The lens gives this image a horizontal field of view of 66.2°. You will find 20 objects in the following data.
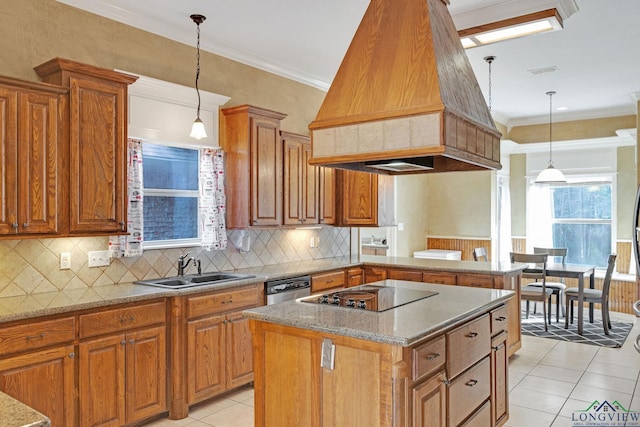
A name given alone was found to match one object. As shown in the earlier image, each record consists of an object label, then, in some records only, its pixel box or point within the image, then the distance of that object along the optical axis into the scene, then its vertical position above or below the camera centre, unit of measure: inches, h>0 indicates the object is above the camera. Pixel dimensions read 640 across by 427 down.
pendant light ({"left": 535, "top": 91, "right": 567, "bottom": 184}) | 263.9 +20.9
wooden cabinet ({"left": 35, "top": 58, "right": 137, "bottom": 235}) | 120.7 +18.6
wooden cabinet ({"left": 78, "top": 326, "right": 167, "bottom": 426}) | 114.7 -40.1
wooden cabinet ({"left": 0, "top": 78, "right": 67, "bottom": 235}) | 109.8 +13.9
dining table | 228.5 -28.2
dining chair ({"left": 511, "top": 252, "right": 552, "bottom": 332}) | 232.2 -29.5
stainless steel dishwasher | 160.7 -24.9
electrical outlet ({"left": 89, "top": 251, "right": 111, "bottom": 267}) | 138.0 -12.1
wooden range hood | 88.7 +22.6
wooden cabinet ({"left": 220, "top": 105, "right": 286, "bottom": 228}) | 171.2 +18.7
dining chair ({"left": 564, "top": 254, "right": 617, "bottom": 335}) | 229.0 -39.2
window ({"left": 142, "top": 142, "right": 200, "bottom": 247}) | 157.3 +7.0
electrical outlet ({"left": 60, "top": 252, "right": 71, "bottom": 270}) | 131.7 -11.9
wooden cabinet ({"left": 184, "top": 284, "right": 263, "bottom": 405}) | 137.7 -37.5
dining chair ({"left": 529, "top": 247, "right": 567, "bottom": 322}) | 252.1 -36.7
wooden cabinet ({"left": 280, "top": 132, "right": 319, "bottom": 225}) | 188.1 +12.8
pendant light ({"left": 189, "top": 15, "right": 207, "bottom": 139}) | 145.8 +26.6
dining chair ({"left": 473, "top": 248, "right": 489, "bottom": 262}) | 251.9 -20.6
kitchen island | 84.3 -27.9
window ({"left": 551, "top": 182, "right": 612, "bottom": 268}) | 303.9 -3.5
